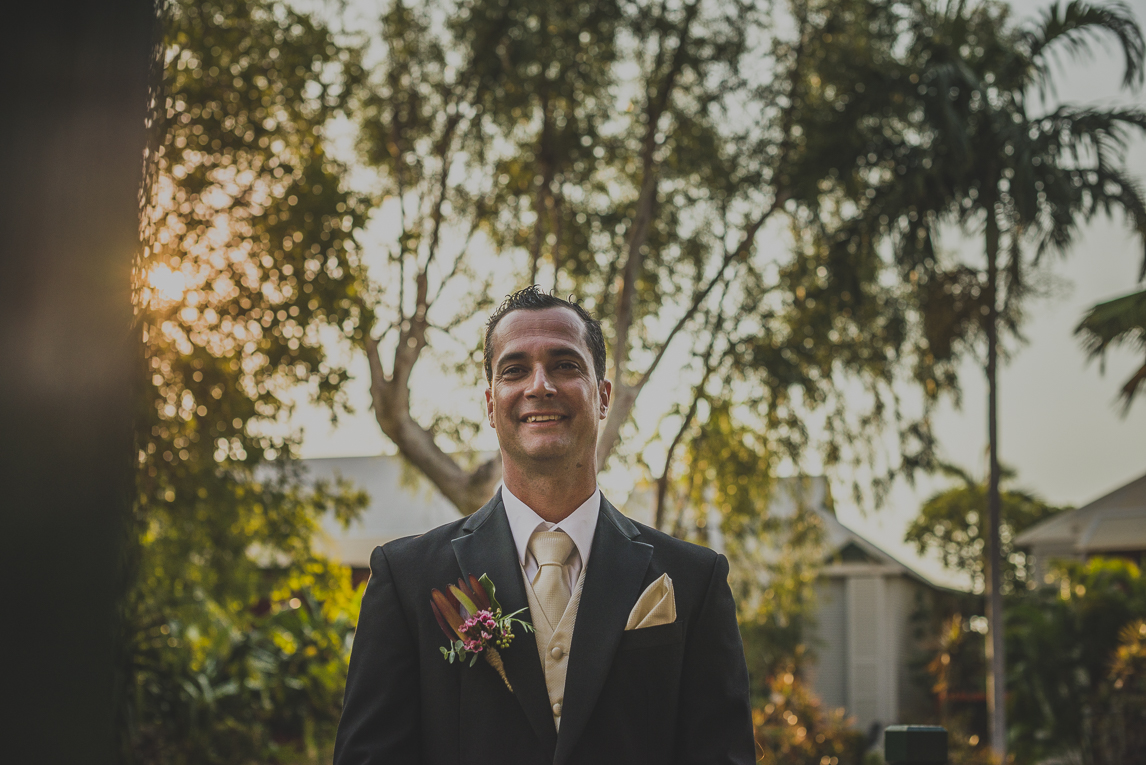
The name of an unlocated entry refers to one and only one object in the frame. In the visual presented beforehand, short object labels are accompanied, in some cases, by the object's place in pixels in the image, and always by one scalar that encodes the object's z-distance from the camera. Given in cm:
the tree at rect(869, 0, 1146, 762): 1284
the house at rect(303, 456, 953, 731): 2762
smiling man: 204
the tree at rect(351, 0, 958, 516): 1227
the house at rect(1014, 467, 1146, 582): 1966
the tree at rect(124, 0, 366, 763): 897
